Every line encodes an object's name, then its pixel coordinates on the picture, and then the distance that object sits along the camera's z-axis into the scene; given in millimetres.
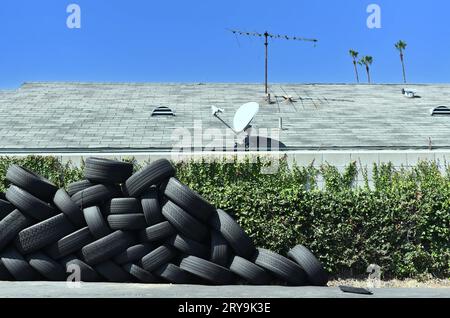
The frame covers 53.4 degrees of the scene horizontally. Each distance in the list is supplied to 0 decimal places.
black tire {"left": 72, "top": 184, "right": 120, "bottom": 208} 7066
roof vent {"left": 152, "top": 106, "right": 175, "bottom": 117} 14023
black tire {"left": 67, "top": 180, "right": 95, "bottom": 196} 7266
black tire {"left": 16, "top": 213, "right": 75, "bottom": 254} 6789
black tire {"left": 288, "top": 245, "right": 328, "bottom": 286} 6836
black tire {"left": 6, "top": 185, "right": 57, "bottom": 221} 6887
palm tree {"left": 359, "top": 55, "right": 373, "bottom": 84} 62031
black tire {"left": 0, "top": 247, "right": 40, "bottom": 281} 6754
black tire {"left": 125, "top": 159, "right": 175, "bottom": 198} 7082
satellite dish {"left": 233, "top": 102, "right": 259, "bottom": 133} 11523
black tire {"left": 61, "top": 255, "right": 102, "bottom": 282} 6816
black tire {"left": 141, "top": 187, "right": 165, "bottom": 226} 6875
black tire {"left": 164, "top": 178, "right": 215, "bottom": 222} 6789
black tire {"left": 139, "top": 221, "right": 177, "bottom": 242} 6805
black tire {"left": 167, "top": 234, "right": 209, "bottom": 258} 6754
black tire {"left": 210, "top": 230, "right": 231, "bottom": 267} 6766
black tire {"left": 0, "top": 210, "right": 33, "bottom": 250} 6828
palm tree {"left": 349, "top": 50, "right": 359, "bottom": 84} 61000
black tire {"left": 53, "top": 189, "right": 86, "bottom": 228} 6938
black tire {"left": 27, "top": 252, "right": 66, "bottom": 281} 6801
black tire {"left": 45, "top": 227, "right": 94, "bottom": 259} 6859
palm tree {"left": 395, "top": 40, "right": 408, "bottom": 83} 60406
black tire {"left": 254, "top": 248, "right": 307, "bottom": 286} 6688
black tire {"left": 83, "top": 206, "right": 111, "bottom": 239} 6832
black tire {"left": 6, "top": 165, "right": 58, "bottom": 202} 7062
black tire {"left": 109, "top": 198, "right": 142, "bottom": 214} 6969
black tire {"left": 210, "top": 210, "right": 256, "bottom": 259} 6797
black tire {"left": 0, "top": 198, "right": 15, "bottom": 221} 7081
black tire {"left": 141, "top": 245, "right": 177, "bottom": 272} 6773
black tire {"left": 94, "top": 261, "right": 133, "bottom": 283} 6816
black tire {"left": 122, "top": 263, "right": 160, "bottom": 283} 6770
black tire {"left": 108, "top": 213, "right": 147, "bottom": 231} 6863
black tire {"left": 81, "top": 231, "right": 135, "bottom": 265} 6742
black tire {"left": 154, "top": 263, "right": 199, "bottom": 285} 6719
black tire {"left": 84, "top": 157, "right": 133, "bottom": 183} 7172
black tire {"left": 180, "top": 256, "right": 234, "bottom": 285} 6574
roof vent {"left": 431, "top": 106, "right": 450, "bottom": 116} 14477
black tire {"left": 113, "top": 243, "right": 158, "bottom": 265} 6832
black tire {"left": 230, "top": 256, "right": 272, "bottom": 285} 6664
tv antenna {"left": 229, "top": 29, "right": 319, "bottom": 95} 17062
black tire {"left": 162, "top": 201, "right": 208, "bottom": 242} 6730
